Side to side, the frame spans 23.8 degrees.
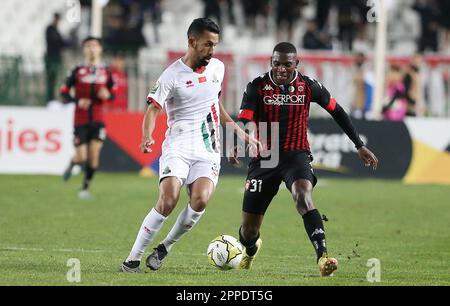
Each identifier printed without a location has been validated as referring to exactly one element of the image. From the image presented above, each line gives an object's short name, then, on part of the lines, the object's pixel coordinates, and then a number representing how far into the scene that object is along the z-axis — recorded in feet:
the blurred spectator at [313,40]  86.58
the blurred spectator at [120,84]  77.87
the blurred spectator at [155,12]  88.58
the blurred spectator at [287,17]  91.61
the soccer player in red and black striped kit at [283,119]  35.19
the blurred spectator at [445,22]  92.89
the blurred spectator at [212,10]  89.61
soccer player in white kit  33.47
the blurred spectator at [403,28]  97.82
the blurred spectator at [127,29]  83.53
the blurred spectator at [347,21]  91.71
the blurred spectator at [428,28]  90.89
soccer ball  35.29
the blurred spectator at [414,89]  81.41
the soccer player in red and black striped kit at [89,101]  63.21
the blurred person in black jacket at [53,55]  77.77
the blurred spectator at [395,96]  82.38
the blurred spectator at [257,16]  92.99
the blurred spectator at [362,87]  82.53
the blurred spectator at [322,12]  91.61
